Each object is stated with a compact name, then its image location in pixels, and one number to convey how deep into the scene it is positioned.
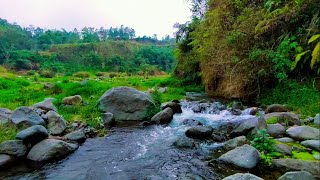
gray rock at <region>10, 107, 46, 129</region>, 5.89
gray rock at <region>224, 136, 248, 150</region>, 5.28
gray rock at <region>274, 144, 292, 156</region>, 4.59
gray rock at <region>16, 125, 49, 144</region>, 5.21
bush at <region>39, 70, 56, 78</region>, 30.89
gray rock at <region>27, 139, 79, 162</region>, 4.97
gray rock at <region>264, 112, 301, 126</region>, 6.11
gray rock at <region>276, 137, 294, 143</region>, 5.07
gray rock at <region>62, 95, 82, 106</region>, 9.19
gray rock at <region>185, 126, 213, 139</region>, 6.19
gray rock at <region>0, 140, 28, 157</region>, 4.93
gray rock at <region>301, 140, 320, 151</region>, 4.51
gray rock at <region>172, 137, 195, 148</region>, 5.61
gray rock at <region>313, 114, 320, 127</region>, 5.04
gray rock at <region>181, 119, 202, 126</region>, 7.57
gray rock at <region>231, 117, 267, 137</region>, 5.75
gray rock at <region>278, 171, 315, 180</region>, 3.51
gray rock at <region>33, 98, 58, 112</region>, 7.85
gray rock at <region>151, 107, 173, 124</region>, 7.89
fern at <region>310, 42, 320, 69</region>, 5.78
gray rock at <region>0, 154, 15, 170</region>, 4.67
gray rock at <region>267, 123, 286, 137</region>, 5.55
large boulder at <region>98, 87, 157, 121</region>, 8.26
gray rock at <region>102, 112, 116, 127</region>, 7.62
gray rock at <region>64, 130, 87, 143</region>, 6.01
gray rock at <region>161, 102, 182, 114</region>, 9.32
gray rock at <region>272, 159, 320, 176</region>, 3.98
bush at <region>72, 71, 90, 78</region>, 33.15
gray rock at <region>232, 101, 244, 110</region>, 9.02
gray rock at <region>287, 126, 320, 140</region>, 4.93
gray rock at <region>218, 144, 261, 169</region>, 4.34
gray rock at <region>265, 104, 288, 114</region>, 7.51
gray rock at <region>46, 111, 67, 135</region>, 6.38
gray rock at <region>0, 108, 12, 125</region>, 6.08
